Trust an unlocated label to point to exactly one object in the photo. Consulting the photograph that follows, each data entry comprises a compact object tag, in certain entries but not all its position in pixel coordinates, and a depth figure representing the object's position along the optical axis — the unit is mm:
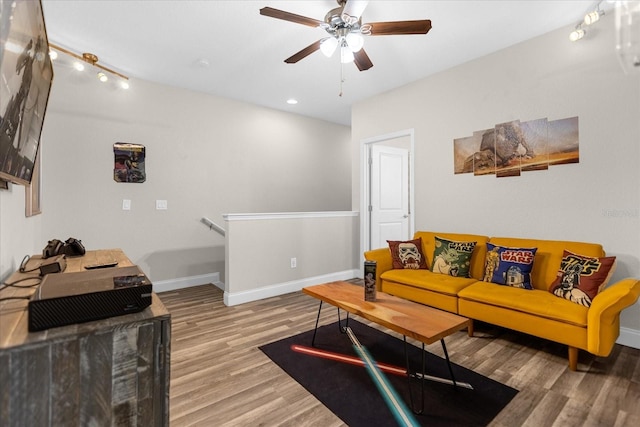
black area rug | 1630
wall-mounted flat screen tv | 938
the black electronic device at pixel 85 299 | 872
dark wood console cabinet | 797
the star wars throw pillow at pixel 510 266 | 2553
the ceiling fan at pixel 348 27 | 1963
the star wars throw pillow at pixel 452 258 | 2971
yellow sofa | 1913
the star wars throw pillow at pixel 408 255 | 3293
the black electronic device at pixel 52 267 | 1532
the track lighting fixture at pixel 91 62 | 2837
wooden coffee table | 1683
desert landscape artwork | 2689
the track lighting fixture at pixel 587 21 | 2316
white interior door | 4574
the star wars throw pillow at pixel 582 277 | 2150
